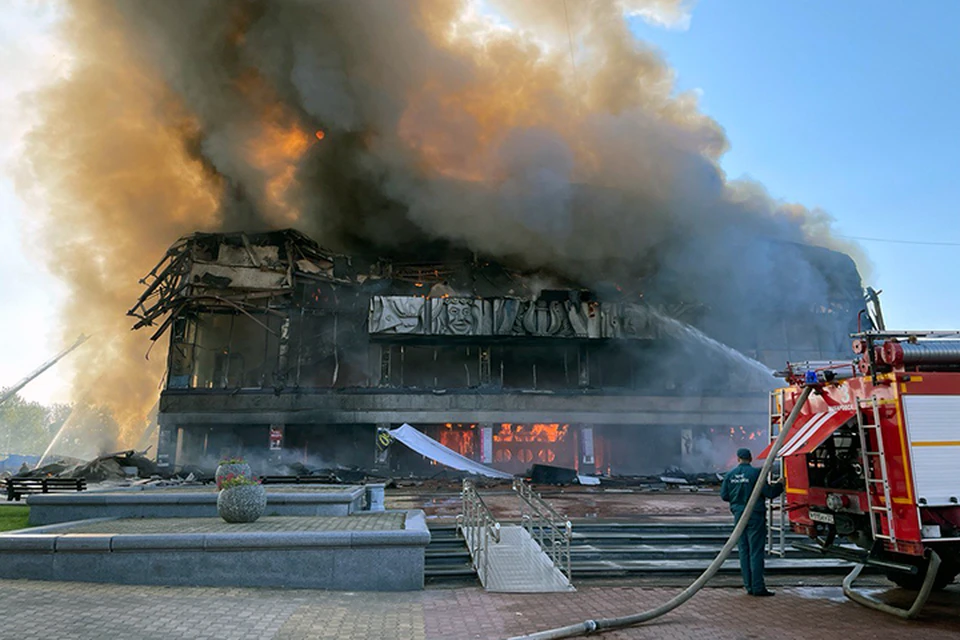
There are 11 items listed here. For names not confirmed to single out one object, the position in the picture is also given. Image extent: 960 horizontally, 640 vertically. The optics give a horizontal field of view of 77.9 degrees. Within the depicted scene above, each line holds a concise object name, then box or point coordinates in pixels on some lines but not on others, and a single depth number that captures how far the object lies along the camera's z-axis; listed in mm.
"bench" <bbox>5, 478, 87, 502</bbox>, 16547
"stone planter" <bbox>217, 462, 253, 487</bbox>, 10055
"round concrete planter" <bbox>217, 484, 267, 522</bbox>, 9359
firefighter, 7105
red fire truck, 5805
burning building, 33250
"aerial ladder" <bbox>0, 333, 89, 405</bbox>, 49531
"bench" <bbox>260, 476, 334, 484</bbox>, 21438
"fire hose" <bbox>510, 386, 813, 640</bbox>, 5676
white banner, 23719
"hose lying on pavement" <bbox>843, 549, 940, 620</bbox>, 5789
